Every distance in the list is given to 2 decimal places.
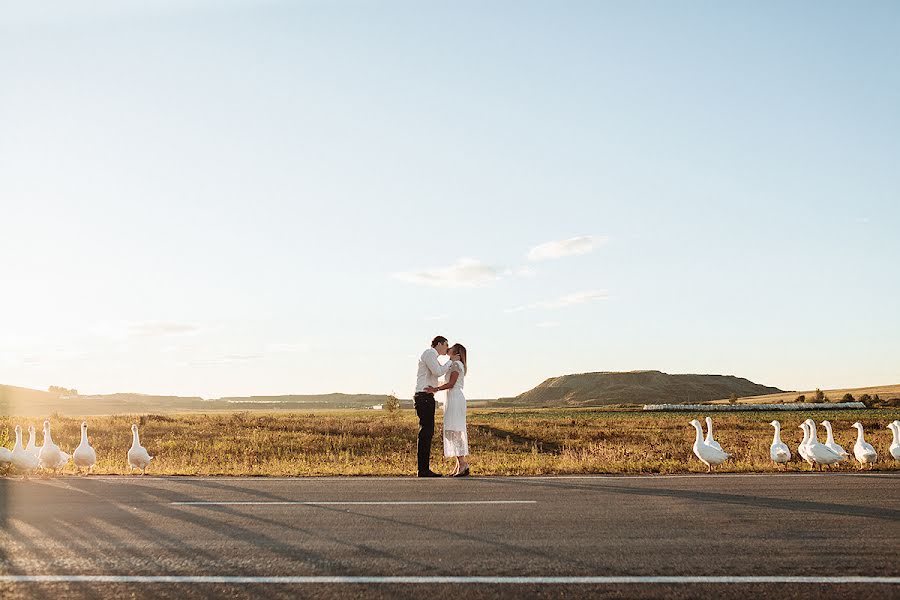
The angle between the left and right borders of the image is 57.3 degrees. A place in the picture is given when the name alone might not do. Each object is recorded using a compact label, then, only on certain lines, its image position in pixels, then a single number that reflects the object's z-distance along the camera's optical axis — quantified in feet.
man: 43.24
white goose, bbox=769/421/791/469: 48.14
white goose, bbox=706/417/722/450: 45.26
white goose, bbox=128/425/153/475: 48.39
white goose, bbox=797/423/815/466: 45.37
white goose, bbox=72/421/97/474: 47.34
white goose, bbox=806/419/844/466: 44.55
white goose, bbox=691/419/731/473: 44.06
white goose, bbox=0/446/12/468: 43.70
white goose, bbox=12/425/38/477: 43.88
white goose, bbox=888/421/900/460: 44.62
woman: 43.14
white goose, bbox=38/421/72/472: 47.09
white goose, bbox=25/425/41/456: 45.57
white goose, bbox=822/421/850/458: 44.75
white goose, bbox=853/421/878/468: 44.86
